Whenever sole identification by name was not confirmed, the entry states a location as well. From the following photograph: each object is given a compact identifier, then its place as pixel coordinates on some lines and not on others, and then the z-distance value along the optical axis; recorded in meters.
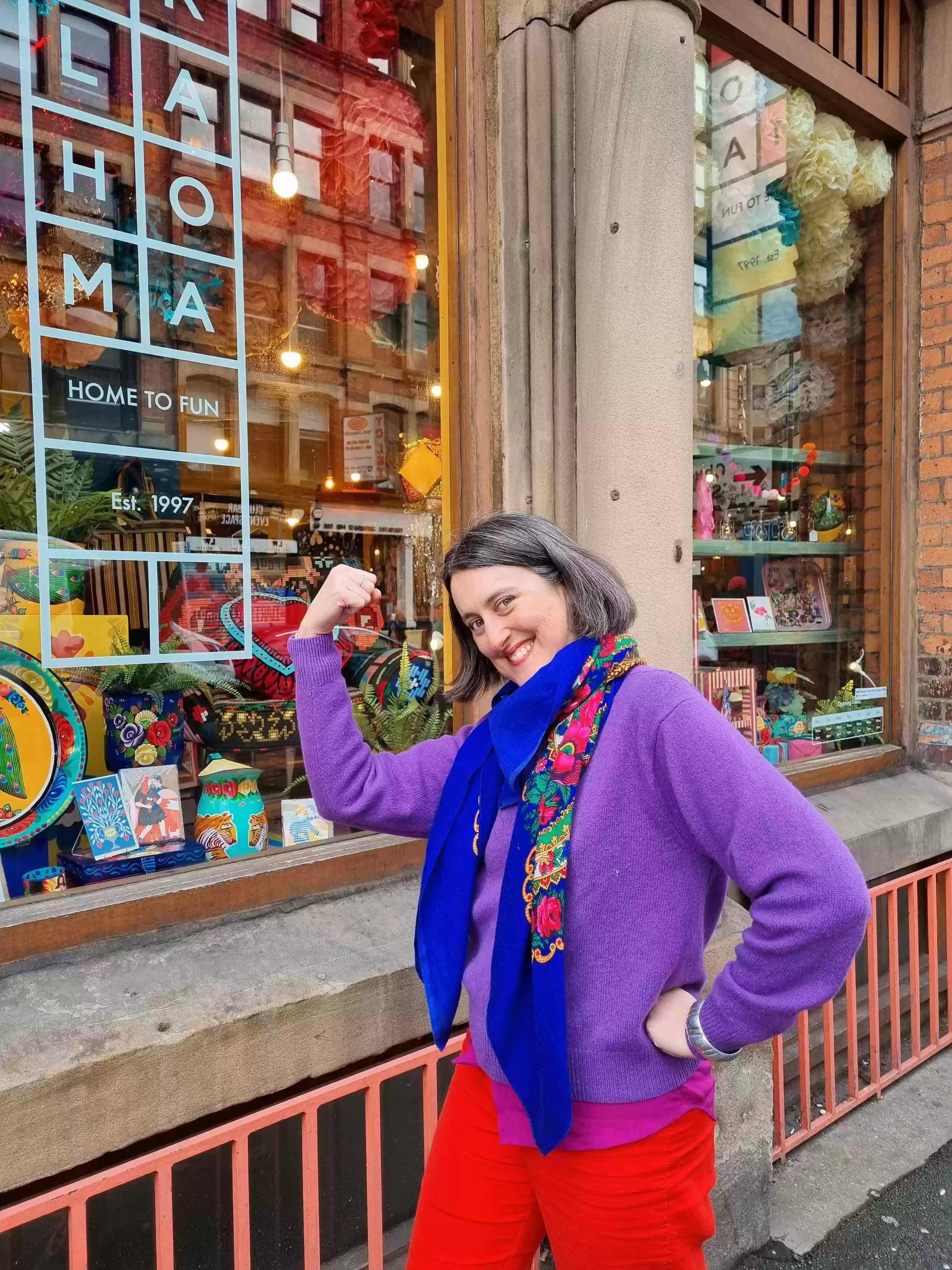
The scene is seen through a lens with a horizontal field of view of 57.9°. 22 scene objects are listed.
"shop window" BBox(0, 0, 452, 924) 2.17
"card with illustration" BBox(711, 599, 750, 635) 3.87
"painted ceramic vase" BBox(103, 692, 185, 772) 2.36
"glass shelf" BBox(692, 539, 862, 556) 3.80
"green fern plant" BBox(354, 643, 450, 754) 2.83
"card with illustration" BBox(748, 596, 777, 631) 4.02
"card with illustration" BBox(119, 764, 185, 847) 2.34
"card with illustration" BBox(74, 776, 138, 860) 2.26
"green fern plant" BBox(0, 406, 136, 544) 2.16
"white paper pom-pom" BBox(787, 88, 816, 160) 3.70
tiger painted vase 2.45
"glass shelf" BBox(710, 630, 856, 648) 3.88
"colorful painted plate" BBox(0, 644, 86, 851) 2.19
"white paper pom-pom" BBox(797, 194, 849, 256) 4.03
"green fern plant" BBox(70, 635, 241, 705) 2.26
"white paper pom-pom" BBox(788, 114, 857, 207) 3.82
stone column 2.45
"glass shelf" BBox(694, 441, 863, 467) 3.89
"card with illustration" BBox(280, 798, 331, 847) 2.58
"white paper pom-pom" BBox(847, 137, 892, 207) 3.97
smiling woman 1.23
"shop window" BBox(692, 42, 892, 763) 3.81
